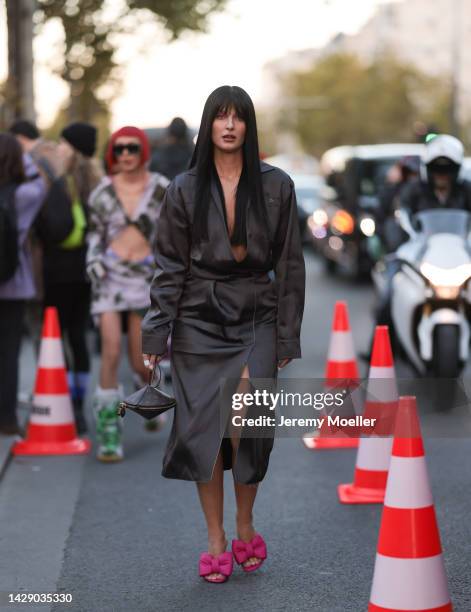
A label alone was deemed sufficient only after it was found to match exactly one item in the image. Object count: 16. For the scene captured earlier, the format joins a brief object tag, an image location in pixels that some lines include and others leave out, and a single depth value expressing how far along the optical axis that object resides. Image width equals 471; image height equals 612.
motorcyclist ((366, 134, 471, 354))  14.92
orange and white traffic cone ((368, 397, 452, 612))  7.38
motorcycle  14.21
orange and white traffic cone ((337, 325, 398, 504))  10.65
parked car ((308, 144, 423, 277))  30.54
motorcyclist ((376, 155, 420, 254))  17.19
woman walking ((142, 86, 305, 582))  8.34
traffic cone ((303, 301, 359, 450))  13.52
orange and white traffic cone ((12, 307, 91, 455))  12.71
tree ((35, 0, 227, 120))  42.77
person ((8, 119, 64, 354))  13.28
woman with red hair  12.36
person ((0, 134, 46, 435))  12.36
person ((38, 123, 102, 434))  13.51
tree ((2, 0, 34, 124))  30.72
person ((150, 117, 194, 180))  18.33
